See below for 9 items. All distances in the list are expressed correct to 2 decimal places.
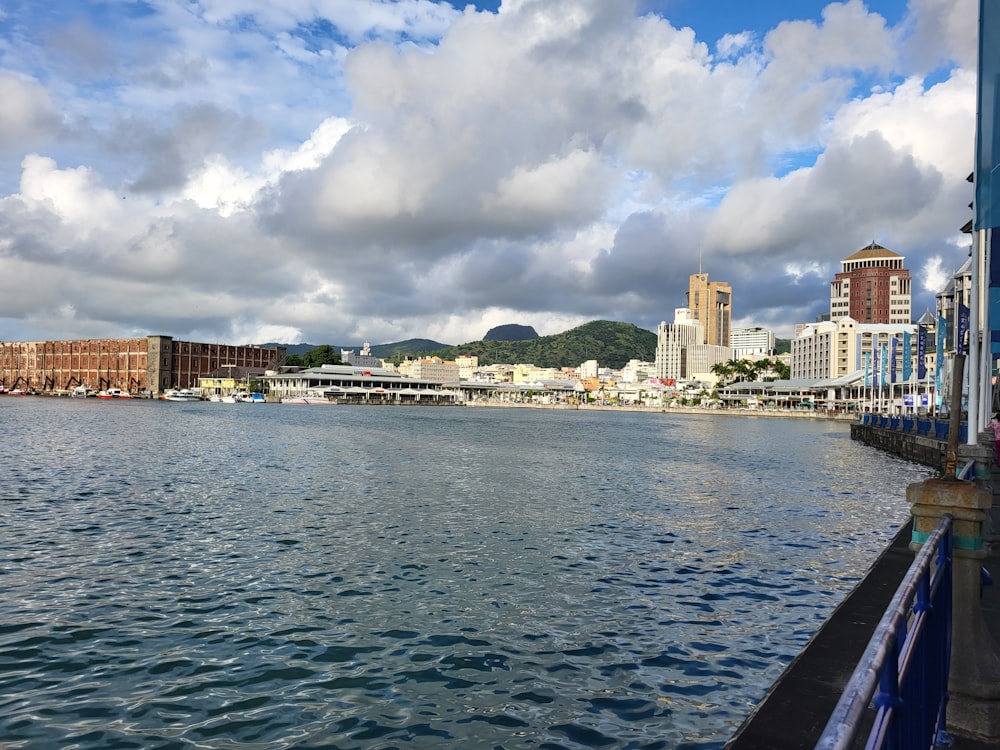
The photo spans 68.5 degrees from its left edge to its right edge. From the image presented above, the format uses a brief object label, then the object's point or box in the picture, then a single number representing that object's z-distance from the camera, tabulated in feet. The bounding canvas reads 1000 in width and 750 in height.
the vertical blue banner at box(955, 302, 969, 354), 126.41
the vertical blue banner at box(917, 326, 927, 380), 231.09
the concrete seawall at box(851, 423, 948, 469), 155.63
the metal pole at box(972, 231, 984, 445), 93.12
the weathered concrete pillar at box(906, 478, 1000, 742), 22.43
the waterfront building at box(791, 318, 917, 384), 272.31
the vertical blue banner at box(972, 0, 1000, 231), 49.88
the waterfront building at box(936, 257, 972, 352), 348.79
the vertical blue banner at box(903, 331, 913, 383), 270.96
